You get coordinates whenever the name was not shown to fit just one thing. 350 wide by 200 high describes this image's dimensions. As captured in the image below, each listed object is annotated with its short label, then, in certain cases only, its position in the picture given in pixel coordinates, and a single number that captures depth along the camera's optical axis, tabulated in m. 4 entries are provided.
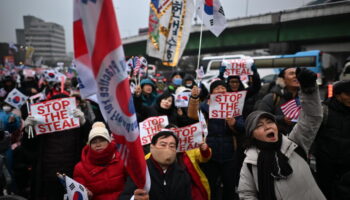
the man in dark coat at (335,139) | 2.26
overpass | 17.42
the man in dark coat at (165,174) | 2.02
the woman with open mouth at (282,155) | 1.77
